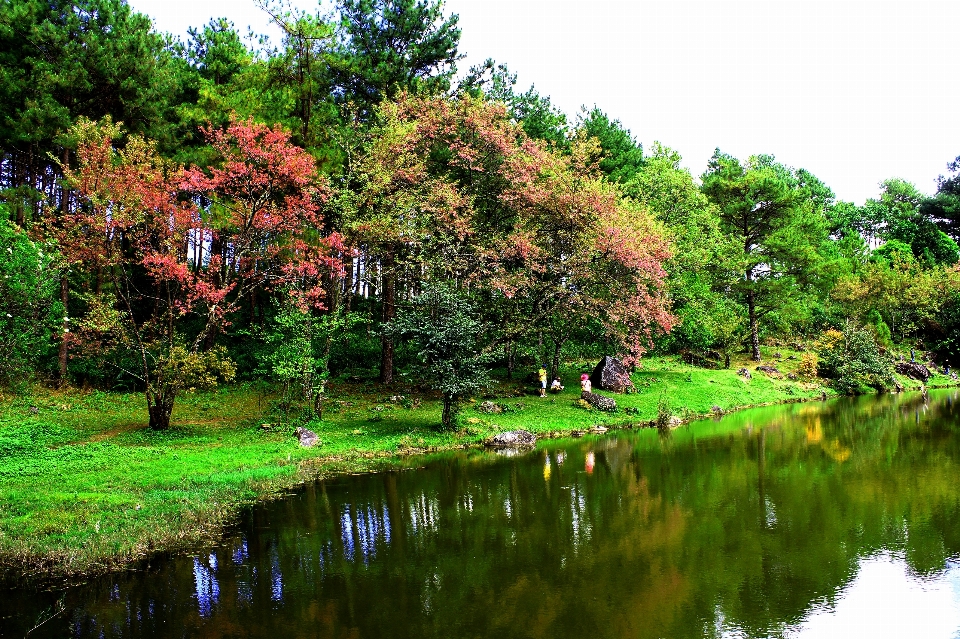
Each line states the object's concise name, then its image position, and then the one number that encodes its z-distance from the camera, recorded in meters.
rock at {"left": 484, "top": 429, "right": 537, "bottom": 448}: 21.83
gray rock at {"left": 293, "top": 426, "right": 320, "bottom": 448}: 19.86
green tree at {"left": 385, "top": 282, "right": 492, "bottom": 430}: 21.77
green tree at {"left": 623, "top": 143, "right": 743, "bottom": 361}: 36.12
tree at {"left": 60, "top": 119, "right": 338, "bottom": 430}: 19.33
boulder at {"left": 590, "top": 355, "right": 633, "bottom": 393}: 31.86
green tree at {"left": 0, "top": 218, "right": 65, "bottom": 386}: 17.31
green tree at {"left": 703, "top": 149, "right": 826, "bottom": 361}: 43.31
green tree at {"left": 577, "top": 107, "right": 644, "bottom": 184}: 42.19
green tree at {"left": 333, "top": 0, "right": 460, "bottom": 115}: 29.08
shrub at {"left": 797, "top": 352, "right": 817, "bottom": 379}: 41.44
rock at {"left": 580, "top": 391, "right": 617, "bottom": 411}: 28.30
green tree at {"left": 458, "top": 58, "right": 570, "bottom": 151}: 30.89
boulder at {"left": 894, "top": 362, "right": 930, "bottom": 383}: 44.75
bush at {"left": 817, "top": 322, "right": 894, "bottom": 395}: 40.28
